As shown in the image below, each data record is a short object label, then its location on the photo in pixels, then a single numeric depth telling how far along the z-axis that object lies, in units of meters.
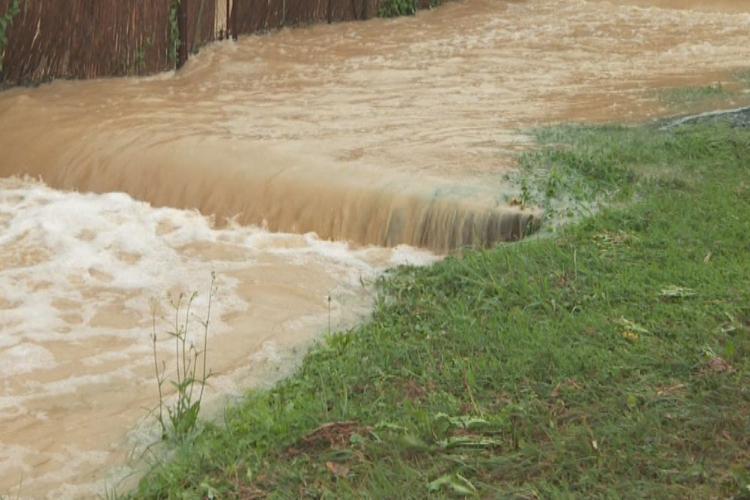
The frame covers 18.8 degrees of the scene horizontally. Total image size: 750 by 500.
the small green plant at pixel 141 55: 20.22
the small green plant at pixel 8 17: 18.25
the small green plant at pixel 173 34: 20.69
